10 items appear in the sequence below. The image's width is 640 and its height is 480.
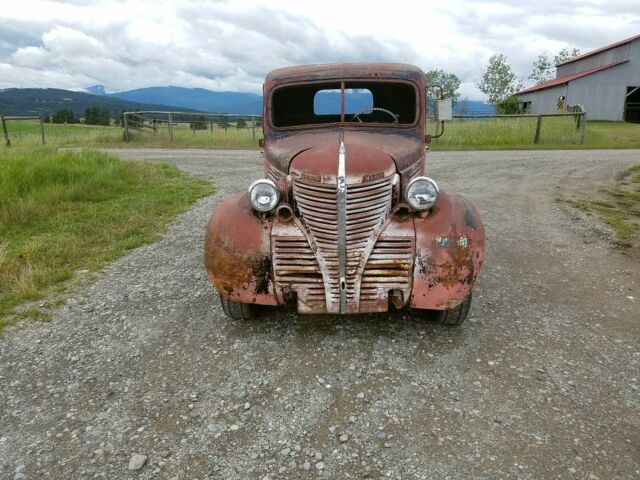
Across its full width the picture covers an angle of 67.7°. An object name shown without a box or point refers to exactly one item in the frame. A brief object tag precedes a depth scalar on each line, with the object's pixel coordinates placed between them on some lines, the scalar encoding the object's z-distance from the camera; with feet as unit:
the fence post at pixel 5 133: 58.44
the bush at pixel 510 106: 124.67
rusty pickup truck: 10.76
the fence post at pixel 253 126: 67.67
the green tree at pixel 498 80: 166.81
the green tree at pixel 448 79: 186.58
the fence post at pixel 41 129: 63.60
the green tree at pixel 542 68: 183.73
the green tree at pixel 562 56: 183.21
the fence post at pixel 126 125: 65.16
